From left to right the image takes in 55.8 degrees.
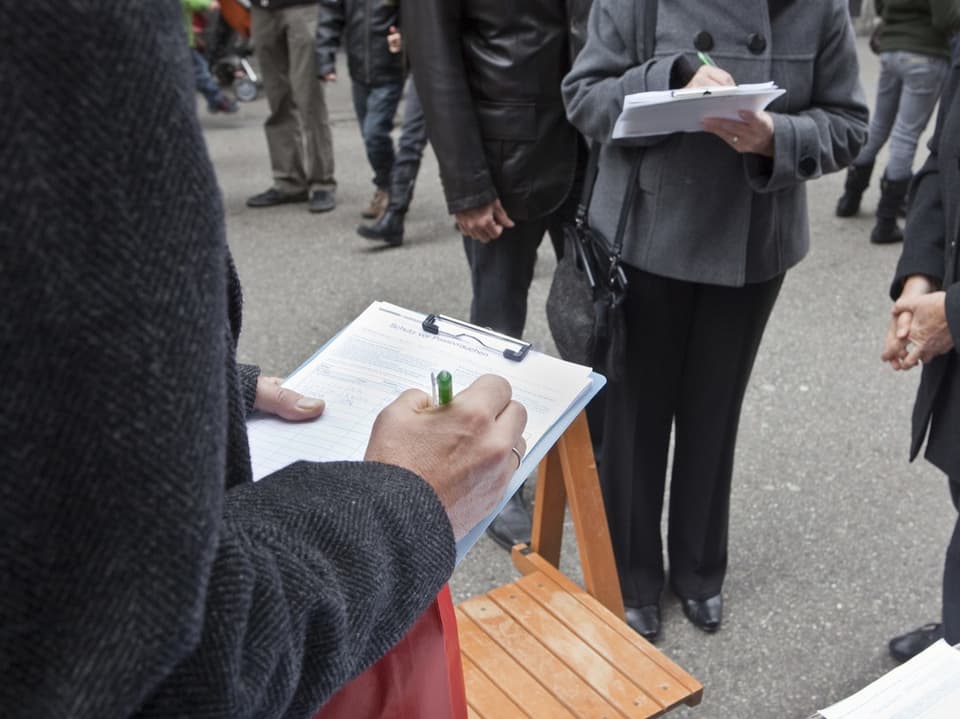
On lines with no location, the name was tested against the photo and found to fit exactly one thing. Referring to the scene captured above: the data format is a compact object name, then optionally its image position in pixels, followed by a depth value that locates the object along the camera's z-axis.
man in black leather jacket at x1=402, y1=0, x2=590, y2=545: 2.10
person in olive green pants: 4.84
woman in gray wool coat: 1.63
